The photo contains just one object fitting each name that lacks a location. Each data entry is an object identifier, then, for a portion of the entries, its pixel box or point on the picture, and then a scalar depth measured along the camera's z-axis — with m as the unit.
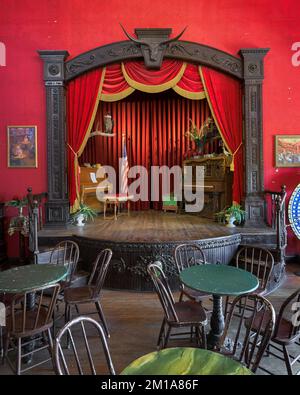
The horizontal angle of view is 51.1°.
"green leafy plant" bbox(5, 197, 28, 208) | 5.57
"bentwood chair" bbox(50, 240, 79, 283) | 3.81
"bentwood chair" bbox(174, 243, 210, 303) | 3.29
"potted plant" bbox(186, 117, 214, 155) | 7.72
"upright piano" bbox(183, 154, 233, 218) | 6.66
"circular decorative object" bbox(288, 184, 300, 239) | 5.66
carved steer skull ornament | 5.80
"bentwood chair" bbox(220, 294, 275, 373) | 1.98
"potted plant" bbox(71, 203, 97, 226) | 6.12
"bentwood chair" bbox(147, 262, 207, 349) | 2.70
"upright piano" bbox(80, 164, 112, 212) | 7.17
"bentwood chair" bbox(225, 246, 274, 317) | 4.69
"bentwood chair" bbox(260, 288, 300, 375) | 2.45
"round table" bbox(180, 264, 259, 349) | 2.68
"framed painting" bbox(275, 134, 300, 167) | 5.98
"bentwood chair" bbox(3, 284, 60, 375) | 2.57
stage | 4.77
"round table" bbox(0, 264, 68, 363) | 2.74
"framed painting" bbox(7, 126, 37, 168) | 5.95
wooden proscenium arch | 5.83
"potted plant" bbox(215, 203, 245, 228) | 5.93
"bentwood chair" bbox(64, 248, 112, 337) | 3.24
